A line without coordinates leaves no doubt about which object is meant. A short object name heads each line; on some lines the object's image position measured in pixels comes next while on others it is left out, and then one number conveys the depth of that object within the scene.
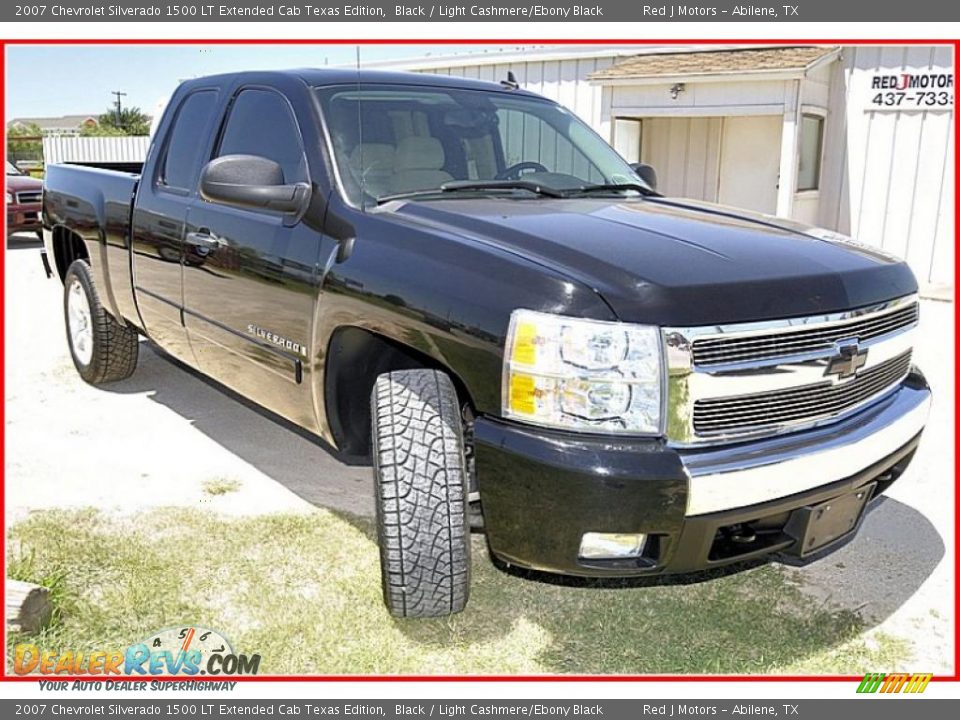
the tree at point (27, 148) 28.92
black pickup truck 2.64
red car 14.57
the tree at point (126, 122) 52.00
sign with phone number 11.03
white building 11.18
